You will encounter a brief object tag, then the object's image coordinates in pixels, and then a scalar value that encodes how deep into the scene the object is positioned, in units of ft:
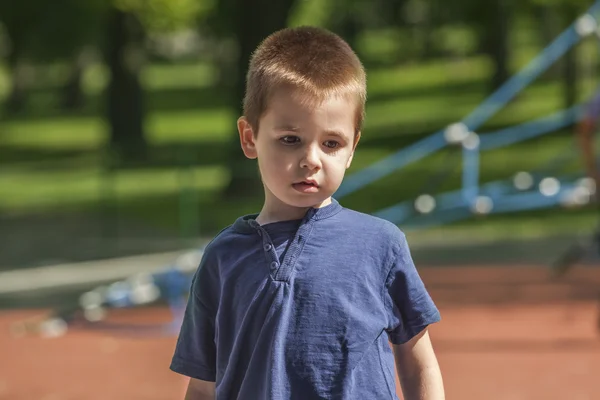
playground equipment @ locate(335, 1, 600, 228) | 31.50
